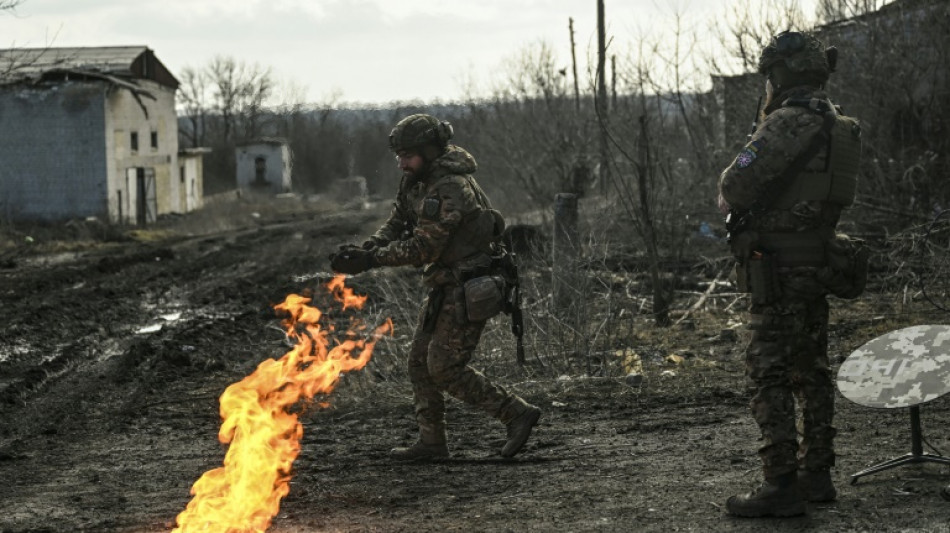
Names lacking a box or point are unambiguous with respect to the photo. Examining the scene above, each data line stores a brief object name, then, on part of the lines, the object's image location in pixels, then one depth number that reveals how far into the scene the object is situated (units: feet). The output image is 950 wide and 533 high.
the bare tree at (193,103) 275.39
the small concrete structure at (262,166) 203.92
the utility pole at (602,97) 35.35
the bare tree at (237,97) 275.18
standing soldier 16.70
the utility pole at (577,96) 84.36
